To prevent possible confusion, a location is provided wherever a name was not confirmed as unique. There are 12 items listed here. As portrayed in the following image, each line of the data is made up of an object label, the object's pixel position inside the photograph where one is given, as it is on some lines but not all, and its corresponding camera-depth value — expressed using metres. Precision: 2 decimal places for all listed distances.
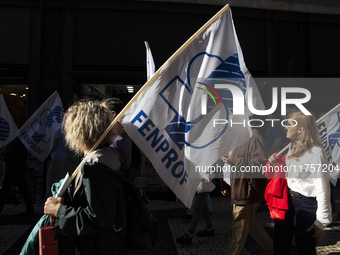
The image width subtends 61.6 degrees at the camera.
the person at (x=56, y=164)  6.34
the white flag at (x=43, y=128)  5.61
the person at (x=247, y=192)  3.41
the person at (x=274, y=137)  6.93
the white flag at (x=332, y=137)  4.03
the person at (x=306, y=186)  2.66
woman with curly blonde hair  1.73
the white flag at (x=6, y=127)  4.90
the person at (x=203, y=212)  4.20
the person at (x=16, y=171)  5.22
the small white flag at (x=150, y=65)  3.37
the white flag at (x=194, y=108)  2.31
